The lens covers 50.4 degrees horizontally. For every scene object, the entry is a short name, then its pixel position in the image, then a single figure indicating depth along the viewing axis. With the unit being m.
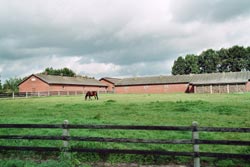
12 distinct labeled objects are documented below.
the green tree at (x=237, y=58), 115.31
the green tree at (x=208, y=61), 126.12
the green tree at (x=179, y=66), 131.00
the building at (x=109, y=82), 104.31
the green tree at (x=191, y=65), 128.12
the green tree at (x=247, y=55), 114.56
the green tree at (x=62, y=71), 131.44
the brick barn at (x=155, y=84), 78.06
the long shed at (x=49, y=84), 71.06
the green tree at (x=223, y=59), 120.94
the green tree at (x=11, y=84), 87.99
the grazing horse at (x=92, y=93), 41.16
